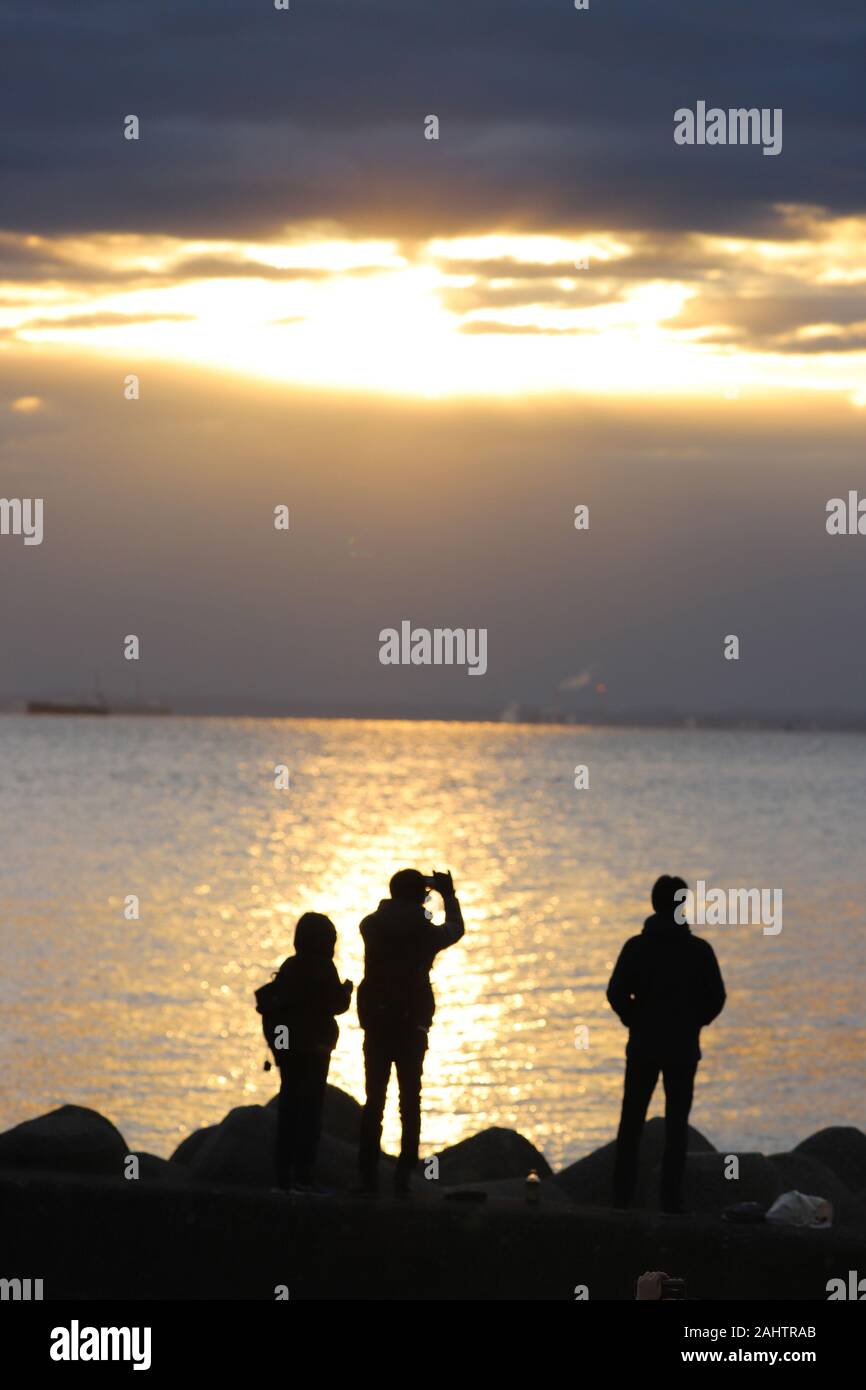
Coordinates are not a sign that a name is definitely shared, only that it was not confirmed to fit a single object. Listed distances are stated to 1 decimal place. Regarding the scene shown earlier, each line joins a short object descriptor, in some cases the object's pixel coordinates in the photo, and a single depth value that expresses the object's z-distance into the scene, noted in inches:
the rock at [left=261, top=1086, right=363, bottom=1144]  679.1
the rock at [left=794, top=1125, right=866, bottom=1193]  676.7
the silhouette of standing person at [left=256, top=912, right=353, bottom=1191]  497.4
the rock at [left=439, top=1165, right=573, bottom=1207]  521.0
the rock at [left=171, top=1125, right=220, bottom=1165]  671.8
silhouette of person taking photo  488.1
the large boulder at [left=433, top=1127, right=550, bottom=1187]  645.9
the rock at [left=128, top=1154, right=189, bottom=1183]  592.1
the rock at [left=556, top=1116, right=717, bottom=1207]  592.7
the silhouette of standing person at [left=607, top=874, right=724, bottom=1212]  496.7
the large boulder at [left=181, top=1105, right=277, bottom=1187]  544.7
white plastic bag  483.8
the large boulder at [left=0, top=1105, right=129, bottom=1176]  545.3
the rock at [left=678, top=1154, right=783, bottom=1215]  568.7
